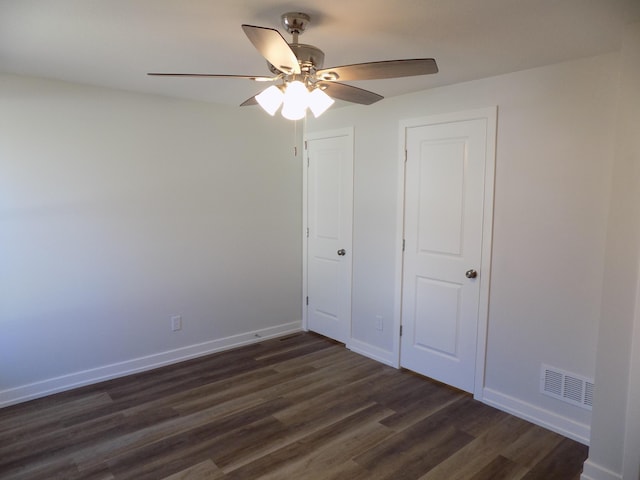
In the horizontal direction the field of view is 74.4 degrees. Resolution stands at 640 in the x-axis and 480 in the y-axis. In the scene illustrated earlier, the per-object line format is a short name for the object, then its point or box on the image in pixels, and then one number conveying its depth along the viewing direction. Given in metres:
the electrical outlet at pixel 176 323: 3.70
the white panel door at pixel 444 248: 3.03
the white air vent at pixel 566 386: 2.53
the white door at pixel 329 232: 4.00
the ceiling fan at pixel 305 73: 1.73
